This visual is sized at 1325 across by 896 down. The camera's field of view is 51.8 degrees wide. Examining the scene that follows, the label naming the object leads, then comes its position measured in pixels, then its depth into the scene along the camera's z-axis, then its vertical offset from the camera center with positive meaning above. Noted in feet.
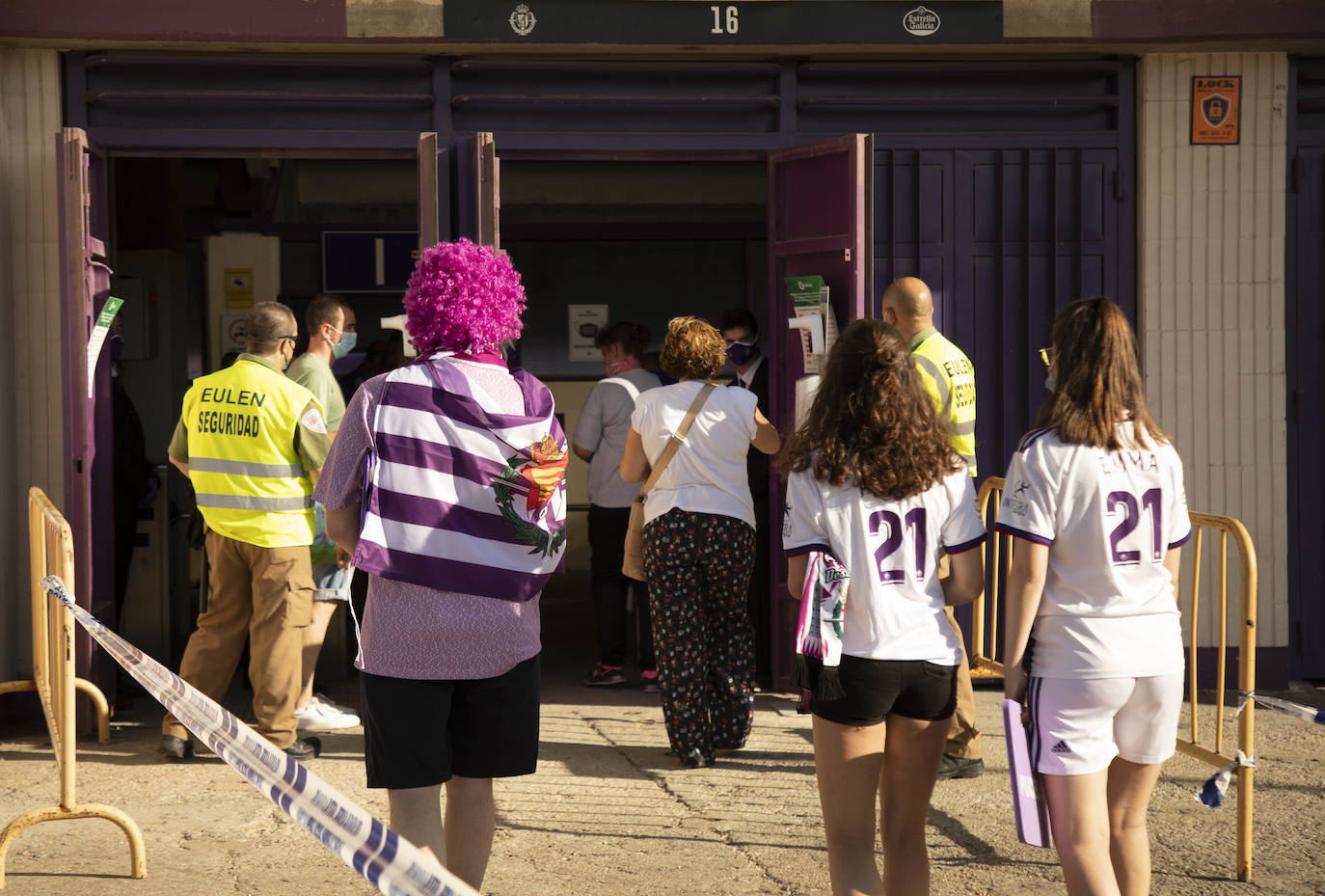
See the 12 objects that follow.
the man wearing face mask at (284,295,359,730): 19.49 -2.33
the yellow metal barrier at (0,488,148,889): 13.65 -3.19
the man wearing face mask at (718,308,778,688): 22.14 -0.29
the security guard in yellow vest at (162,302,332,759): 17.76 -1.72
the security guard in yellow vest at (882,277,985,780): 16.29 -0.12
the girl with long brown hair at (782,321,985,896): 10.27 -1.70
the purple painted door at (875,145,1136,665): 21.83 +2.03
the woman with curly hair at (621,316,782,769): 17.44 -1.89
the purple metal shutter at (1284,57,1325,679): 22.03 +0.29
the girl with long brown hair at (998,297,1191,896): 10.15 -1.70
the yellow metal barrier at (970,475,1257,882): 13.69 -3.00
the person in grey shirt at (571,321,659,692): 22.75 -1.88
